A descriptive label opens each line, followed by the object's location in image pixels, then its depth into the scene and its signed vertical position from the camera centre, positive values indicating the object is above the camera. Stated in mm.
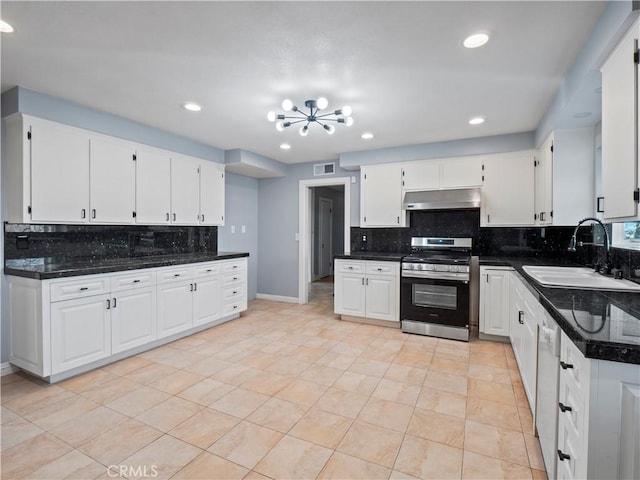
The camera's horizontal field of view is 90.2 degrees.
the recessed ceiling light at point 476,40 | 1907 +1203
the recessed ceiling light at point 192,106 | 2973 +1223
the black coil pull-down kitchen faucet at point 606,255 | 2316 -133
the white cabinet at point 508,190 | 3744 +554
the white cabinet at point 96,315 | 2551 -745
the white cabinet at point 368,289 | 4078 -710
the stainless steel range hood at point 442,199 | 3862 +464
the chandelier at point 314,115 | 2594 +1074
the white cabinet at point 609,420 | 971 -573
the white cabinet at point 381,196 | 4398 +559
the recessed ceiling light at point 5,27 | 1806 +1198
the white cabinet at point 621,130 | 1439 +523
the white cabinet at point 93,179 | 2682 +562
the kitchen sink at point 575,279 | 1910 -292
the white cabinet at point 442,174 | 3997 +815
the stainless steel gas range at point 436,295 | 3662 -707
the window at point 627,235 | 2248 +15
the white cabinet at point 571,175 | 2891 +572
